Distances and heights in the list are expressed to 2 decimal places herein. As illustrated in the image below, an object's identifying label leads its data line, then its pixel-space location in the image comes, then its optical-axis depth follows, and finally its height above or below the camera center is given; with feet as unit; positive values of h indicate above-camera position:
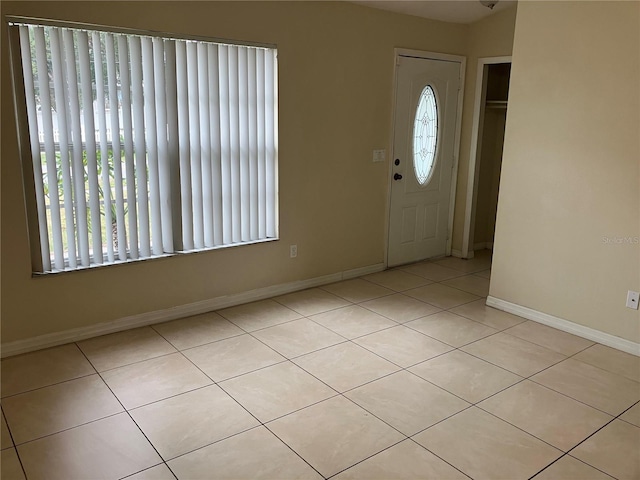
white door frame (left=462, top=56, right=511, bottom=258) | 17.34 -0.69
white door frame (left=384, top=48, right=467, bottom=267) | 15.90 +0.27
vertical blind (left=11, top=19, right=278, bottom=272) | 10.44 -0.37
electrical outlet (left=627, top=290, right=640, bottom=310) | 11.31 -3.46
